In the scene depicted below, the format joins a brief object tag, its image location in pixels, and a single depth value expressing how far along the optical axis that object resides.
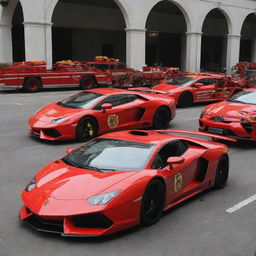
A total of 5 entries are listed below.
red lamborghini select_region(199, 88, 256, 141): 9.66
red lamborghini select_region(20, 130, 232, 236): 4.64
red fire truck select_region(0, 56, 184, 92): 20.23
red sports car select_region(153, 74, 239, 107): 16.12
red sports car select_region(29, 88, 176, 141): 9.82
